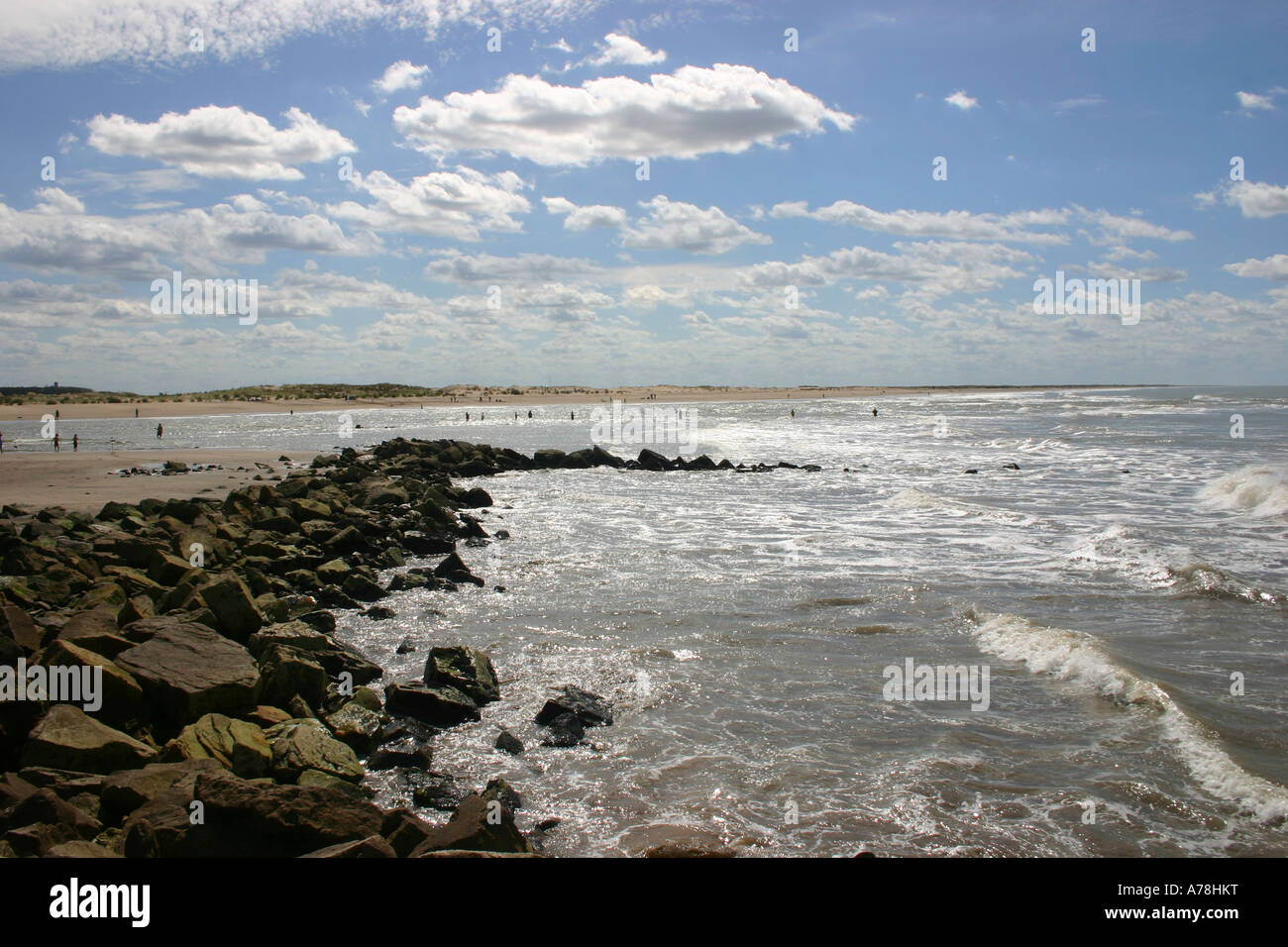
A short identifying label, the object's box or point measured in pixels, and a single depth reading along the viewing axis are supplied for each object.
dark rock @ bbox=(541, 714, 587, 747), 7.99
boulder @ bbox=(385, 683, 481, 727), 8.44
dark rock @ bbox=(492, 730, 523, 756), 7.78
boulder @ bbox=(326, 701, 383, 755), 7.64
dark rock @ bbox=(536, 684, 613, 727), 8.44
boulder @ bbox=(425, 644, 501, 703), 8.93
